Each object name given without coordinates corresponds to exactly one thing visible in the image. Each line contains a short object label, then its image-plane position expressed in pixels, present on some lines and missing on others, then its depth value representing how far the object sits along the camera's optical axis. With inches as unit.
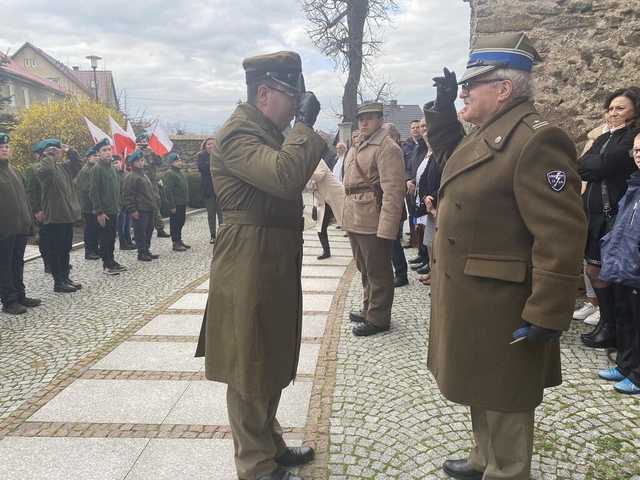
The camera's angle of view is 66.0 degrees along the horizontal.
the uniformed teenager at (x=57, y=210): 248.4
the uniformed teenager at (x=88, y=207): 312.7
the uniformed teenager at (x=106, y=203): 286.4
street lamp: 761.6
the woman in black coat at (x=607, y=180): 148.4
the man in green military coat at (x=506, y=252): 71.7
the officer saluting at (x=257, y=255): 82.7
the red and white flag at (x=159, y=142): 471.5
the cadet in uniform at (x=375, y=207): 171.2
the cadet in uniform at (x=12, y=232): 212.7
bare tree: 649.0
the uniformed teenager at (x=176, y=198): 366.3
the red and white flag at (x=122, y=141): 420.2
